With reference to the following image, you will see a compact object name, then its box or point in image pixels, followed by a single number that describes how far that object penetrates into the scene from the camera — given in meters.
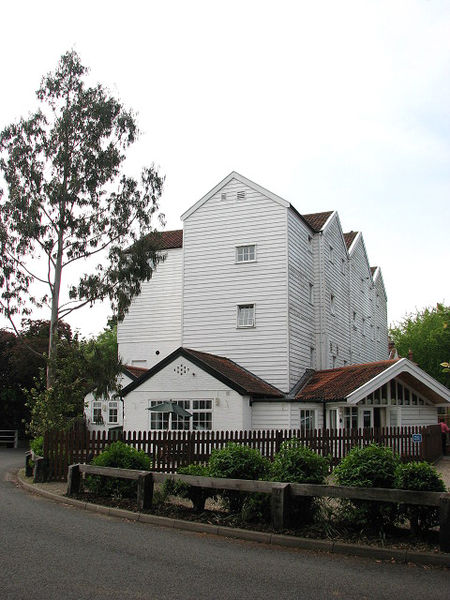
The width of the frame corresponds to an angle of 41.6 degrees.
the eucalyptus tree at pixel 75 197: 22.64
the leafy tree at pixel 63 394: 17.52
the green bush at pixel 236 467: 9.45
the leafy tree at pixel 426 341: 51.00
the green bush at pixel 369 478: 8.20
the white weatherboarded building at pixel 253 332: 22.11
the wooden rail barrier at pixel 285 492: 7.43
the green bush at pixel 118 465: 11.30
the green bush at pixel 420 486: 7.96
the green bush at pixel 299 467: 9.10
